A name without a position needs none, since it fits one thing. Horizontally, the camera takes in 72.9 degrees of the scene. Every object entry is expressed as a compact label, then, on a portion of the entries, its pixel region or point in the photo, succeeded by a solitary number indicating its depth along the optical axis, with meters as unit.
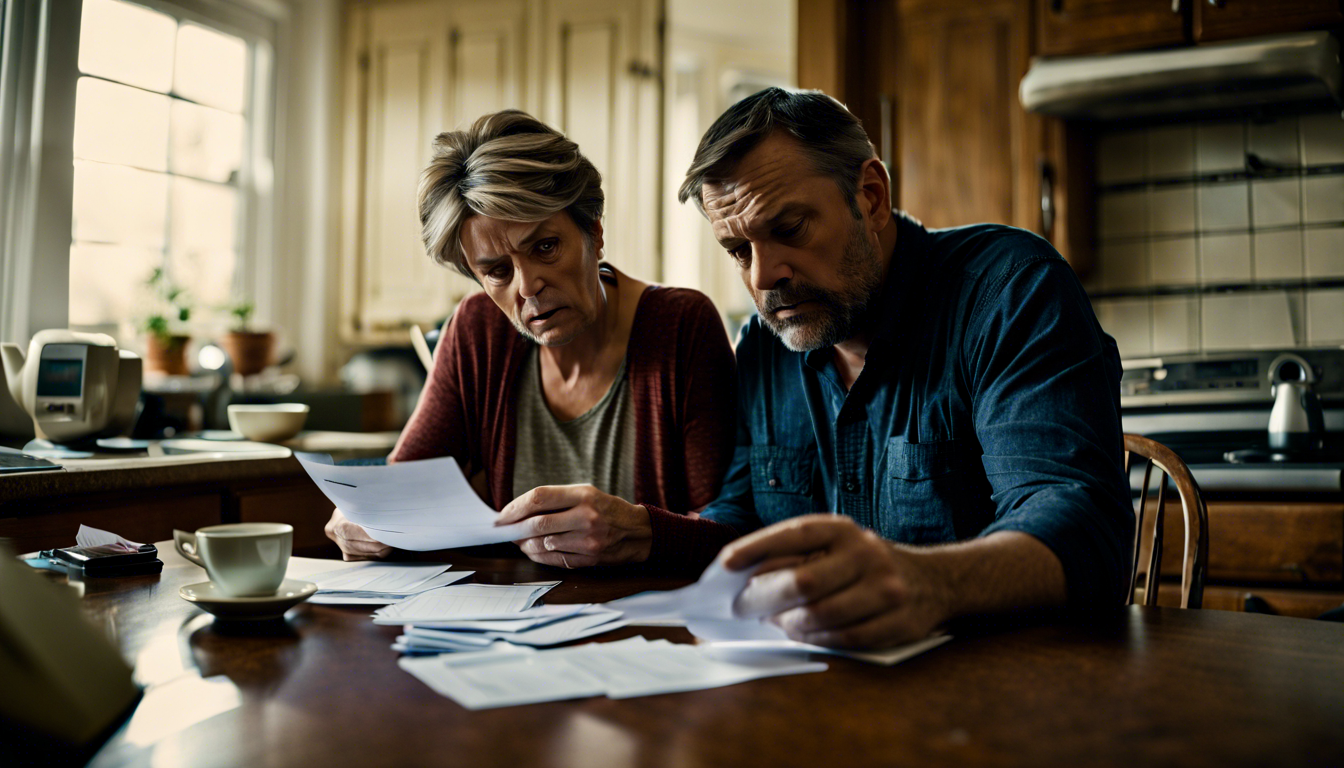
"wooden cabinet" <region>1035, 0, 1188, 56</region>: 2.51
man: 0.80
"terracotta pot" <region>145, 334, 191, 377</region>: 2.74
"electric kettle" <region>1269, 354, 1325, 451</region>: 2.07
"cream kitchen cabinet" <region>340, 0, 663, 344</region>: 3.26
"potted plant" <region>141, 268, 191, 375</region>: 2.74
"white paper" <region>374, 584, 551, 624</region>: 0.80
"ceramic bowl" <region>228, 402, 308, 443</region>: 2.15
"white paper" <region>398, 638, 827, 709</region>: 0.60
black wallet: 1.01
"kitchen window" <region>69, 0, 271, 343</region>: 2.82
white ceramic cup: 0.80
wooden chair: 1.08
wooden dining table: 0.50
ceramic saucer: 0.79
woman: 1.40
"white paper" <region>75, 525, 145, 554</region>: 1.06
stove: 2.23
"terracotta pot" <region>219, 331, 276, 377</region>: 2.92
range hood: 2.33
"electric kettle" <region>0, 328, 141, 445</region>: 1.84
